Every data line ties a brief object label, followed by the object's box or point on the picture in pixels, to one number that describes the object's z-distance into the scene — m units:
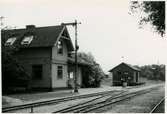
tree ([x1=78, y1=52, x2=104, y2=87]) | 41.22
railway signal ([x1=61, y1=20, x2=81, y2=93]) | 29.10
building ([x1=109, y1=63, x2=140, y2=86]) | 56.66
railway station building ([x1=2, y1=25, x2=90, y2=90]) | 31.47
